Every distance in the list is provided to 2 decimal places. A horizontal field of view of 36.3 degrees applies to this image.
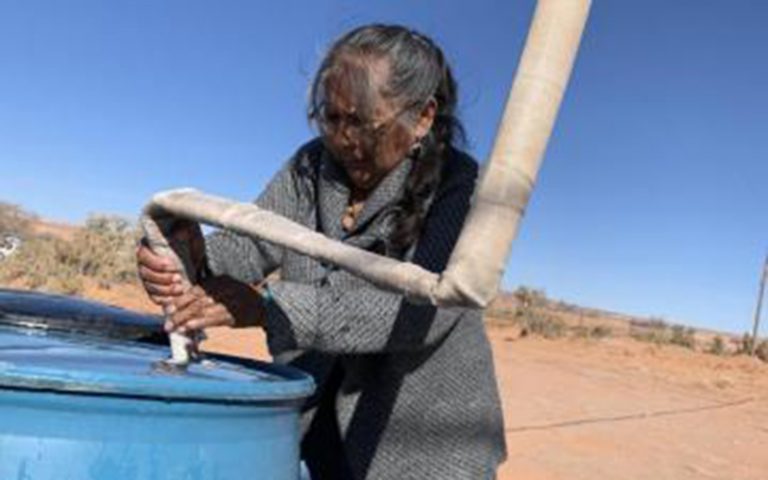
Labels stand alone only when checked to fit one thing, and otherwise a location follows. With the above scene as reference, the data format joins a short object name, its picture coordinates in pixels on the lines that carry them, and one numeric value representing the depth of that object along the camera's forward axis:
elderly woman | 1.92
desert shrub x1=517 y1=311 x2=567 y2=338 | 22.64
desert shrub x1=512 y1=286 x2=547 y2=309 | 30.53
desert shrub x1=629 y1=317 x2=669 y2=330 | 42.47
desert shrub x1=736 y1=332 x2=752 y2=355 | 25.73
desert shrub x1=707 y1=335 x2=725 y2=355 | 24.91
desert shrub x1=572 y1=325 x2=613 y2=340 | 24.79
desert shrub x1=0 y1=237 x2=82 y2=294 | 16.08
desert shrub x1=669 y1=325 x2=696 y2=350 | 26.86
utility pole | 25.64
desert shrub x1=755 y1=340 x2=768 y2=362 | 24.66
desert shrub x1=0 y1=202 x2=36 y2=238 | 32.09
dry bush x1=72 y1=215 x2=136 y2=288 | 19.77
